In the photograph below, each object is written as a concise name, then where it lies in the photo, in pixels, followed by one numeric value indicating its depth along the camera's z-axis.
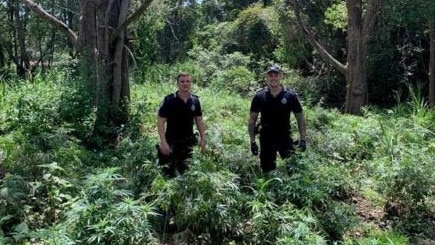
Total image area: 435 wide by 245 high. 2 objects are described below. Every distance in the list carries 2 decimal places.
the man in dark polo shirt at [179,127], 5.16
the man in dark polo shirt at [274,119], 5.45
